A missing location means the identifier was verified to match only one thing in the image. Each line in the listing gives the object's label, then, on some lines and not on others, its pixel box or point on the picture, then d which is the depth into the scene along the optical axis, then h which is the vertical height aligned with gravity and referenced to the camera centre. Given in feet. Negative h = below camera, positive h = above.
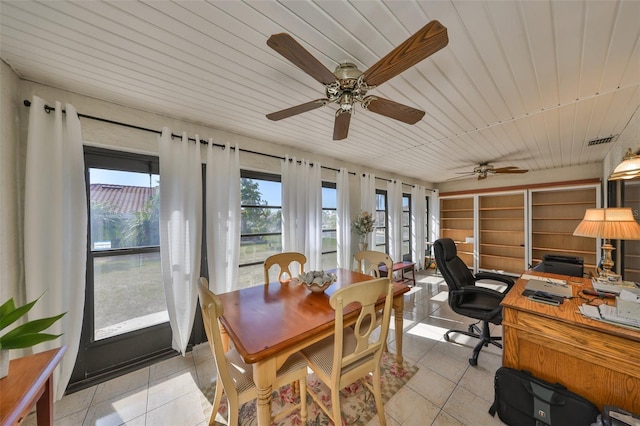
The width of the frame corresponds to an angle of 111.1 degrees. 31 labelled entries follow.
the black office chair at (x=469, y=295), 7.05 -2.98
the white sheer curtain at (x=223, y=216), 7.79 -0.15
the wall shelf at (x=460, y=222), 18.80 -1.16
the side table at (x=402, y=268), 13.44 -3.76
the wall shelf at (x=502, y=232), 16.62 -1.84
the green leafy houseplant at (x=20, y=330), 2.82 -1.58
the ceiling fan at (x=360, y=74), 3.06 +2.38
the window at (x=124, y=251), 6.54 -1.19
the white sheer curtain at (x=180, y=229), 6.93 -0.53
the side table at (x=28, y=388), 2.72 -2.38
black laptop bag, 4.07 -3.89
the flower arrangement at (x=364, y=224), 12.64 -0.80
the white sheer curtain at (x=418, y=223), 17.78 -1.12
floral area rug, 5.12 -4.87
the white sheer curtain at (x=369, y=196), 13.44 +0.87
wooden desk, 3.97 -2.89
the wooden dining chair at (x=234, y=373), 3.76 -3.31
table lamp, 5.27 -0.47
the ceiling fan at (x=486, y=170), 12.07 +2.18
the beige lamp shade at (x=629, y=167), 5.89 +1.08
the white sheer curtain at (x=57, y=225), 5.13 -0.26
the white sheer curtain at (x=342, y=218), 12.01 -0.41
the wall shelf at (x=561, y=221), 14.28 -0.94
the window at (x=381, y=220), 15.48 -0.72
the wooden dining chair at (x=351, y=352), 4.12 -3.19
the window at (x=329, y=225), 12.38 -0.83
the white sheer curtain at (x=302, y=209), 9.72 +0.09
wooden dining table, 3.90 -2.37
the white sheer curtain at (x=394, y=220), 15.23 -0.71
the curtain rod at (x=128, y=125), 5.45 +2.62
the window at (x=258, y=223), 9.21 -0.49
